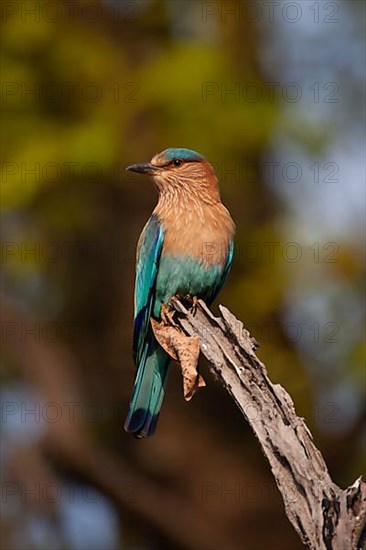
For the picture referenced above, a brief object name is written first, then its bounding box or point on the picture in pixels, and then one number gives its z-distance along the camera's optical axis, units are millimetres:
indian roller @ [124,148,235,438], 12844
